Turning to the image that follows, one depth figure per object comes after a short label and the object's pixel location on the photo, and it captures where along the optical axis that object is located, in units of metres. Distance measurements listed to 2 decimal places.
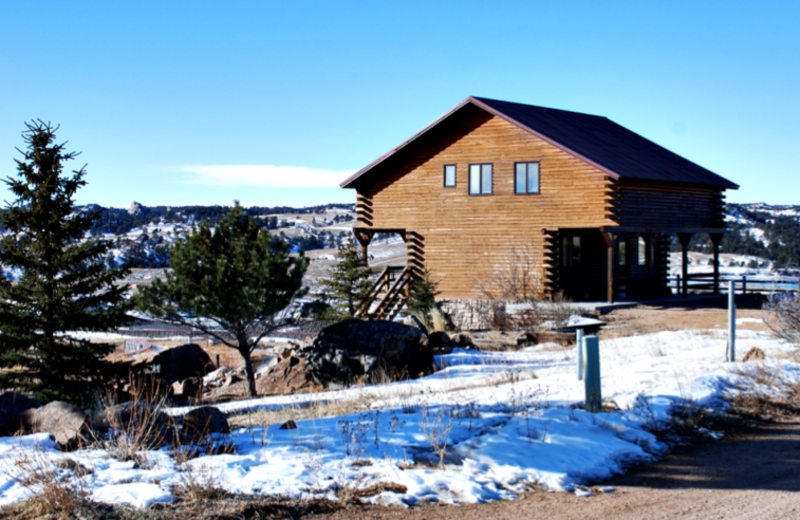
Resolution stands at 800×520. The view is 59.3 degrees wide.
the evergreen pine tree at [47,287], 17.44
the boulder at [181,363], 20.19
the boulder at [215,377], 19.73
